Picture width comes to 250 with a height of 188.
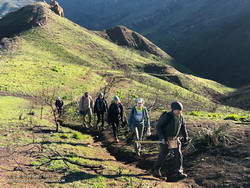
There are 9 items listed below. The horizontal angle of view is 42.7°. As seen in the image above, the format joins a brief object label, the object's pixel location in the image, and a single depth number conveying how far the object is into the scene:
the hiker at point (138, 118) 12.37
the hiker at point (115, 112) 14.28
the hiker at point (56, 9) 89.88
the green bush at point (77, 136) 15.84
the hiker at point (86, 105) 17.80
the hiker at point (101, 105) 16.42
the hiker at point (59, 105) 22.36
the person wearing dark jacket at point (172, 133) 10.00
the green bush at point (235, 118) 19.11
